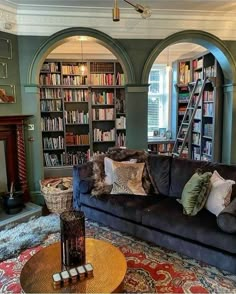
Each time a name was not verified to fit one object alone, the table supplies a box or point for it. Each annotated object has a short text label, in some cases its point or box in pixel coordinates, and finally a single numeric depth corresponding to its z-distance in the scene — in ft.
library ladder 16.71
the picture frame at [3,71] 12.26
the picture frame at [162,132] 21.28
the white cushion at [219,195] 8.20
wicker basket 12.08
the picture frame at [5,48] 12.14
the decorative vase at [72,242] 6.39
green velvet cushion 8.52
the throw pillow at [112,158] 10.85
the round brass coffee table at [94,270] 5.57
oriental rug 7.05
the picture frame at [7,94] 12.26
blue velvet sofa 7.52
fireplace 12.10
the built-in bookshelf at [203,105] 15.74
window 21.50
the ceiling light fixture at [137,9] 7.61
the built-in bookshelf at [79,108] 18.71
